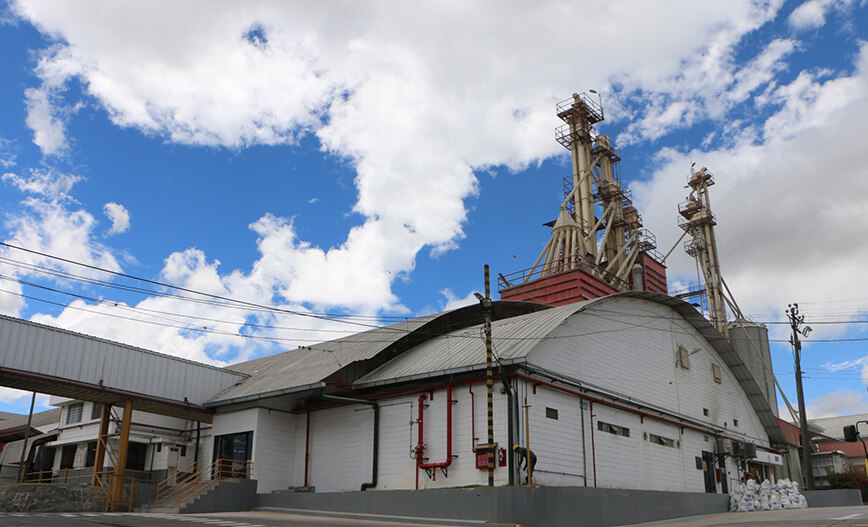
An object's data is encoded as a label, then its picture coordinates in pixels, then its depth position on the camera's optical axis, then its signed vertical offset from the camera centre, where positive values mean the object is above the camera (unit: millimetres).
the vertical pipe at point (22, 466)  34531 +104
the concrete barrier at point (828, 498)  28672 -1084
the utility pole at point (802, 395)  32500 +3770
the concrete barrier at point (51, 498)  21891 -977
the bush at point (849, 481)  42200 -555
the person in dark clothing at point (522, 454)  18906 +451
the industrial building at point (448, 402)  20938 +2475
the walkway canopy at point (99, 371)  22141 +3483
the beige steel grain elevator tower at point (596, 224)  42375 +16603
